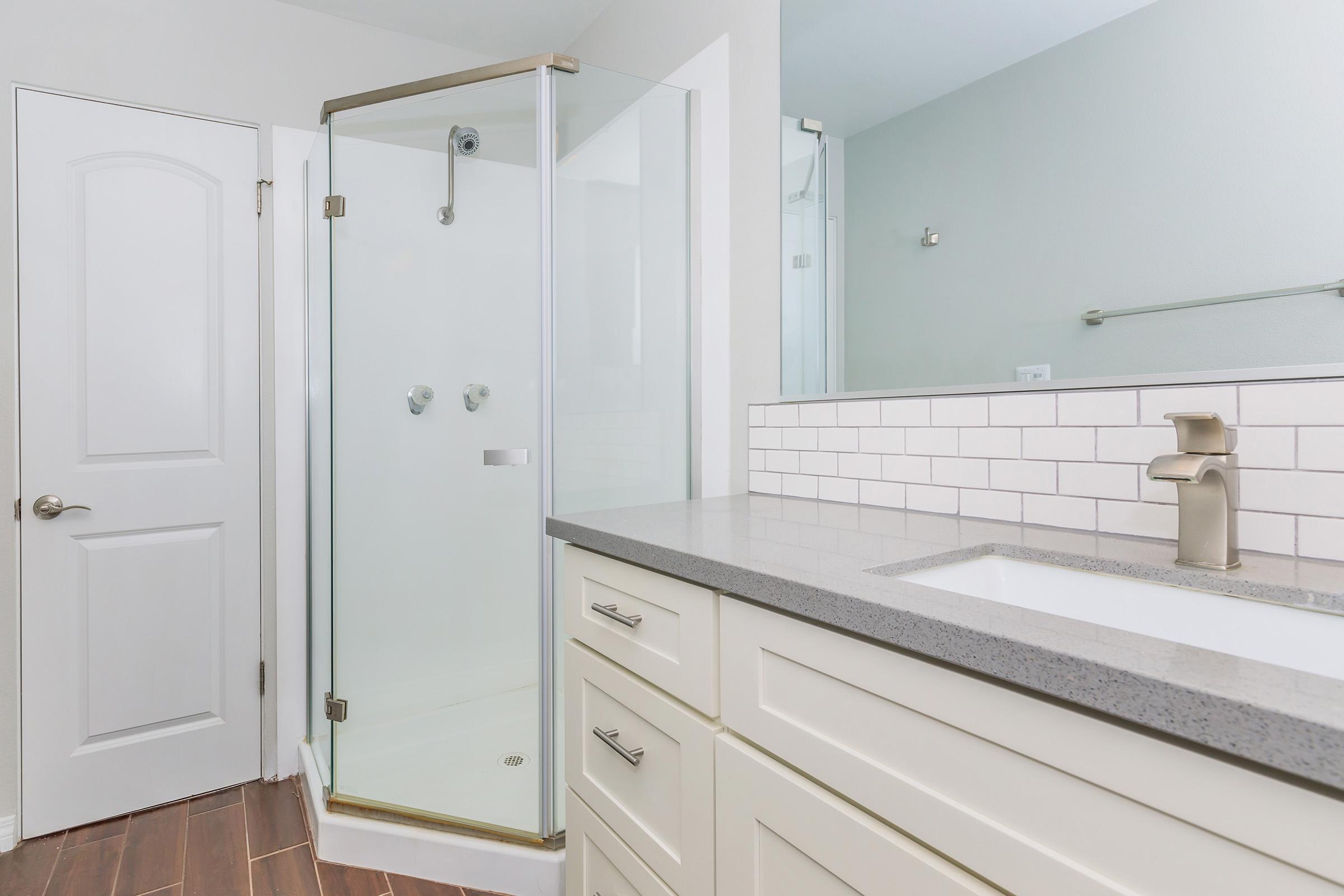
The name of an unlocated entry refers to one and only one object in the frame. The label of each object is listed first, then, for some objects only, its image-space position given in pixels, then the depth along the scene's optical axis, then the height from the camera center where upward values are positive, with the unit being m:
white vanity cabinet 0.43 -0.29
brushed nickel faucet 0.76 -0.06
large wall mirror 0.83 +0.38
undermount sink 0.65 -0.19
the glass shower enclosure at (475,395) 1.58 +0.12
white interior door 1.87 -0.04
